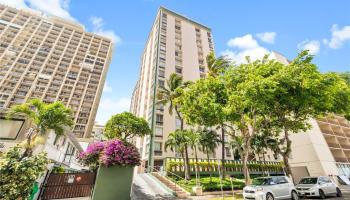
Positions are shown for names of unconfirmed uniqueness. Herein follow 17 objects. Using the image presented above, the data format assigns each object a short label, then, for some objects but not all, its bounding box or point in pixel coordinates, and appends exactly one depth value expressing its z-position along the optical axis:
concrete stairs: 15.62
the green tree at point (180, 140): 24.52
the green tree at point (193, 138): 24.50
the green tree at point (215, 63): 29.96
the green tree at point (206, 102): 18.31
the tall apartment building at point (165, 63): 34.75
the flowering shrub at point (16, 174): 7.00
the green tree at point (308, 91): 14.81
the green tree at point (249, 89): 14.71
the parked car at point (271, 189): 11.86
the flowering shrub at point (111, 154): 12.26
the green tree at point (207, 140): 26.27
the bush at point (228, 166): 24.92
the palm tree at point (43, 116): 16.27
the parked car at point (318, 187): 14.66
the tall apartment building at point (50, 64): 59.91
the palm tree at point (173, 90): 28.16
